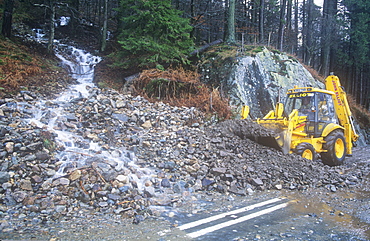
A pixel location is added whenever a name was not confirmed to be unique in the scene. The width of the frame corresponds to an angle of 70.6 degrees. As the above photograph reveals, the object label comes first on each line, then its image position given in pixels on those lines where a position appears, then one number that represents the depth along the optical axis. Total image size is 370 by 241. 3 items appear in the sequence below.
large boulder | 12.21
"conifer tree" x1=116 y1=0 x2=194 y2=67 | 11.32
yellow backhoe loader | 8.63
